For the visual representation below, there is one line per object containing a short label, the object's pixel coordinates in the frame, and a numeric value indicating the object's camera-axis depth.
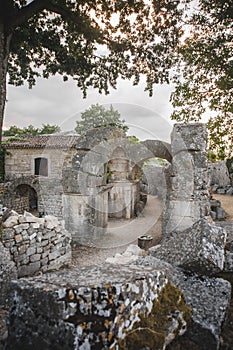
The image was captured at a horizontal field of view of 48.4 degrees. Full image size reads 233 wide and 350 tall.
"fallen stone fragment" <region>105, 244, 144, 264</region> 7.16
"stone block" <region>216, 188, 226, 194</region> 18.64
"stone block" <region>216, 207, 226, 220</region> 12.00
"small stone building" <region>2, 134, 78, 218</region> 19.95
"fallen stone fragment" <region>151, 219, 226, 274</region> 1.57
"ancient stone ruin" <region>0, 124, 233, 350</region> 1.06
